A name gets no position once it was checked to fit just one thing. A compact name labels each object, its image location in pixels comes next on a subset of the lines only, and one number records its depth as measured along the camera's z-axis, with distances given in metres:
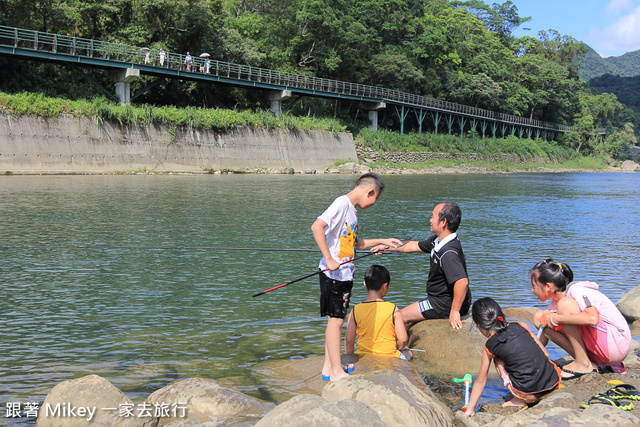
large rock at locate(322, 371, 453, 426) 3.75
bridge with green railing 31.72
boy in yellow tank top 5.20
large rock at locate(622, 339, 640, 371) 5.34
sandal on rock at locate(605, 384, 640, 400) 4.08
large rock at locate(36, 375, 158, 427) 3.83
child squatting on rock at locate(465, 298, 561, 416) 4.38
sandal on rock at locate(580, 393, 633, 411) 3.94
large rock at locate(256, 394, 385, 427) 3.21
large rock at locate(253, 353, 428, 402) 4.79
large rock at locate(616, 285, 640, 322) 7.10
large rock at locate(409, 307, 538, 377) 5.37
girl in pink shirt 4.76
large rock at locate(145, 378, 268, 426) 4.02
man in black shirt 5.34
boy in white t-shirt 4.67
